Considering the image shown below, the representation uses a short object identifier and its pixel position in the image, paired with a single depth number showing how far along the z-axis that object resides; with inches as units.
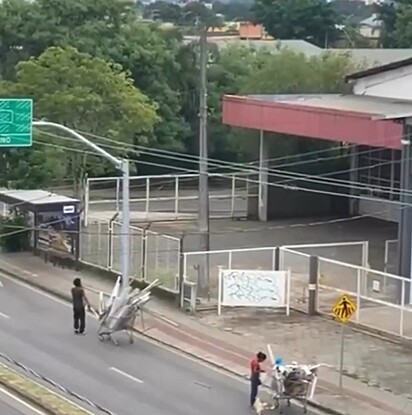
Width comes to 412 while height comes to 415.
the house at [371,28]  5100.4
